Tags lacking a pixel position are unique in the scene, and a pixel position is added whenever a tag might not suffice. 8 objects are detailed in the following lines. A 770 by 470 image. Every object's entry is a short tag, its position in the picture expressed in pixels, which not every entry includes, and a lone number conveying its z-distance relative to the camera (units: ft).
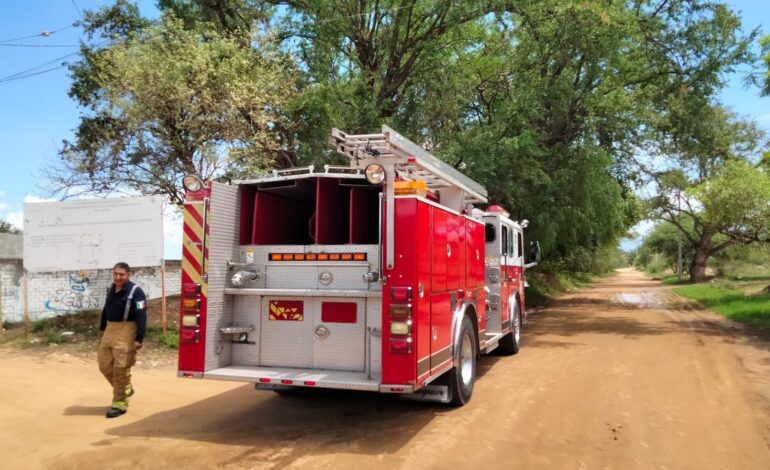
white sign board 36.24
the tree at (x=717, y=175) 52.65
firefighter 21.49
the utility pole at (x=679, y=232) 121.50
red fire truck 17.49
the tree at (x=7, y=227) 145.83
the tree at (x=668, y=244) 205.67
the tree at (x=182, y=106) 38.73
